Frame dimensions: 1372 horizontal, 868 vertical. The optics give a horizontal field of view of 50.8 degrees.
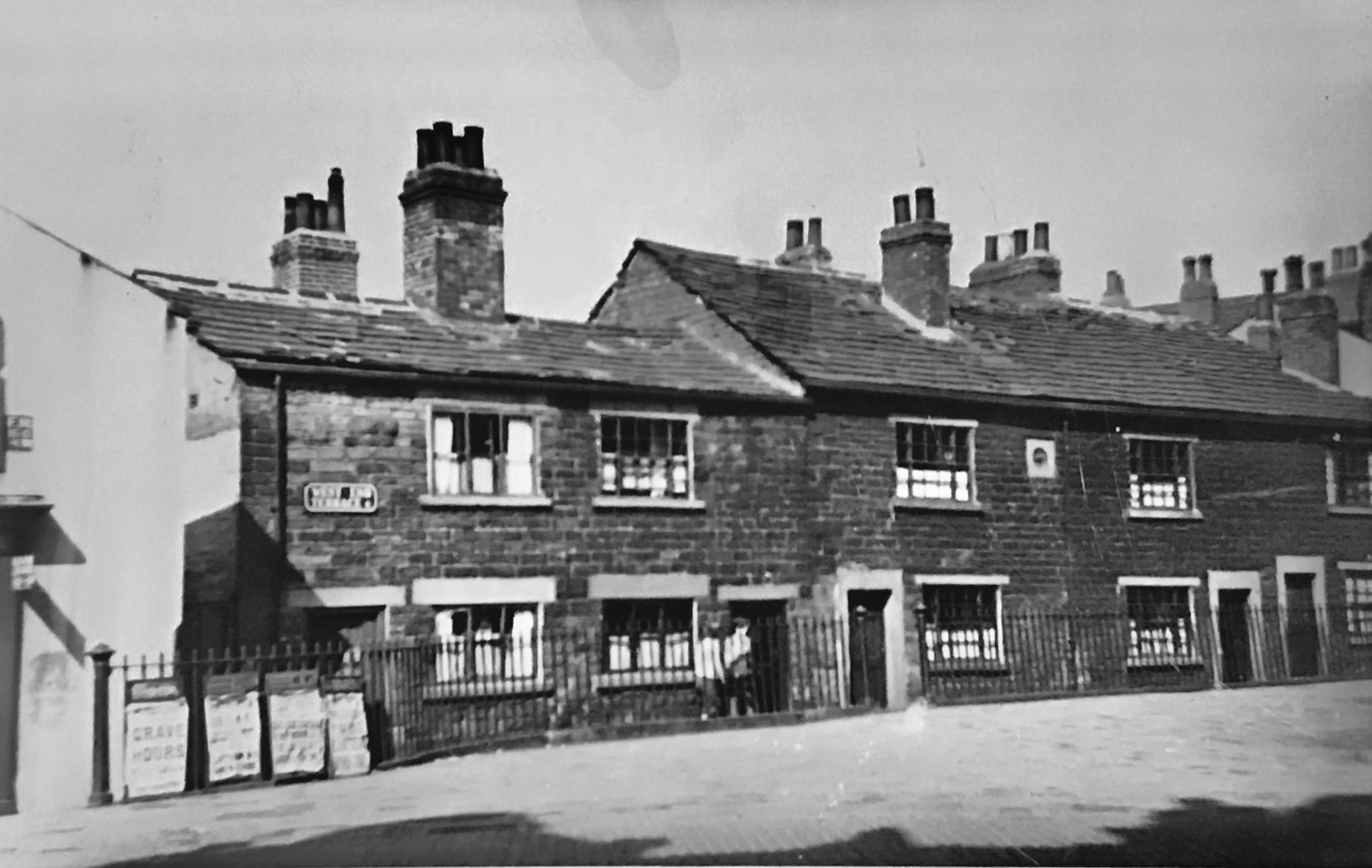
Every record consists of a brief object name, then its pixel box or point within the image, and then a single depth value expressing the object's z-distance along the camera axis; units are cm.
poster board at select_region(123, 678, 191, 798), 1183
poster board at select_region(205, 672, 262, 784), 1220
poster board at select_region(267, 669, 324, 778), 1248
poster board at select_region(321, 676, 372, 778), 1281
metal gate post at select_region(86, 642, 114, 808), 1177
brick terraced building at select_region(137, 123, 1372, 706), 1460
